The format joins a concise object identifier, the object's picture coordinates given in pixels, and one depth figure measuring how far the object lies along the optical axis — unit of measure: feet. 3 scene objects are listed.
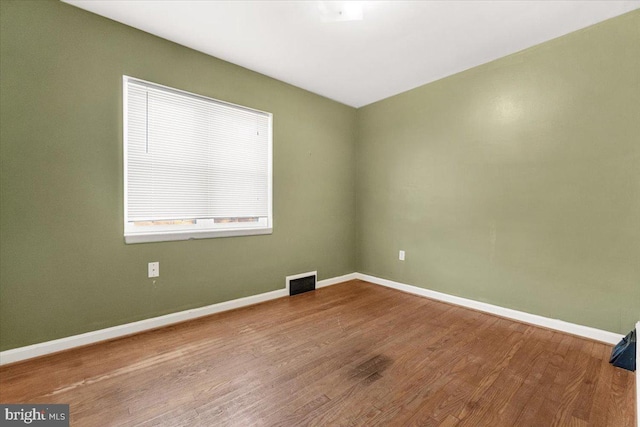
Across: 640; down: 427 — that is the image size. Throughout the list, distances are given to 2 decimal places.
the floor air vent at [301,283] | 10.79
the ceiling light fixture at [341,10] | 6.36
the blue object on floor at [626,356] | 5.74
